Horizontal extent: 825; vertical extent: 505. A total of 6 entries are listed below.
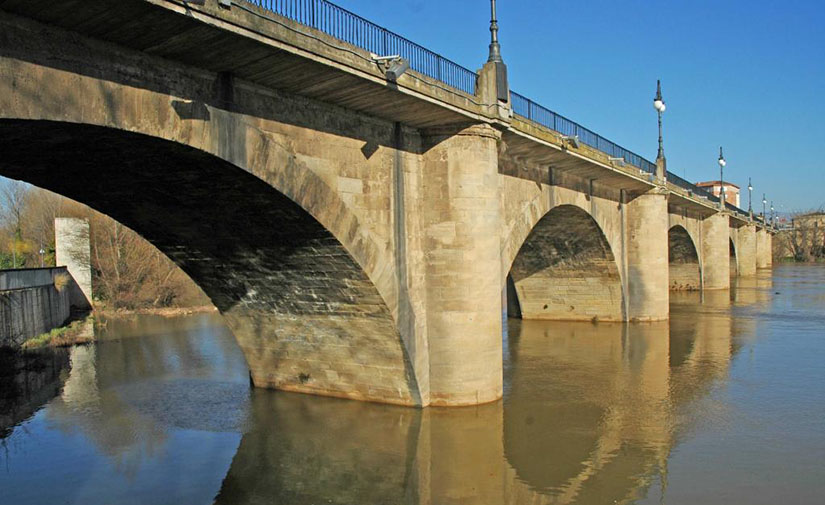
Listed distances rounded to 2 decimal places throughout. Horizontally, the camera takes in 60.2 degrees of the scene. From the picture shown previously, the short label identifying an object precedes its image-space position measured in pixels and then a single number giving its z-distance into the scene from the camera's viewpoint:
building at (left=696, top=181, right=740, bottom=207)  114.05
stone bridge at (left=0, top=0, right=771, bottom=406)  8.20
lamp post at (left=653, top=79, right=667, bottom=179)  32.41
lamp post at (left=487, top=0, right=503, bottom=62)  16.41
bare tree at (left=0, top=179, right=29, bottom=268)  46.06
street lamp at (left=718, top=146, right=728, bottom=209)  57.95
